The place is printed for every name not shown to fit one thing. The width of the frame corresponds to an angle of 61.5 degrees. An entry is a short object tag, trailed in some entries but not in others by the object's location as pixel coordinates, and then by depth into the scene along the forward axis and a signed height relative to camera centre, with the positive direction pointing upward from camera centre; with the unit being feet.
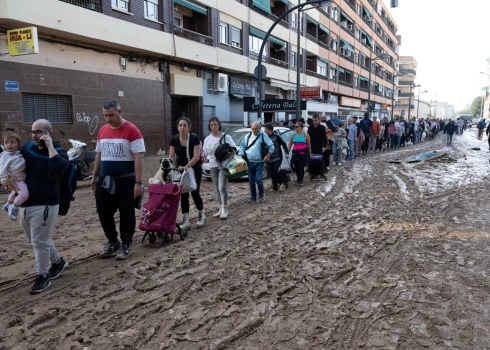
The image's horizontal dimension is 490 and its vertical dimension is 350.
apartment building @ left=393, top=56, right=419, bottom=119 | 353.31 +32.26
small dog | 18.34 -2.54
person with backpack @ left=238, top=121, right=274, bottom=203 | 26.91 -2.38
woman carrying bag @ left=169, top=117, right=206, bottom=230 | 19.61 -1.59
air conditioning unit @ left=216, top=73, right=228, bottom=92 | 74.23 +6.15
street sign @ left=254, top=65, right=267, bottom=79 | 50.88 +5.55
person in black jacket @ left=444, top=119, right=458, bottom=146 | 88.17 -2.50
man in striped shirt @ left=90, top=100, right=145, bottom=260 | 15.40 -2.10
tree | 416.36 +10.91
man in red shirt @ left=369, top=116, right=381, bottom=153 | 70.13 -3.18
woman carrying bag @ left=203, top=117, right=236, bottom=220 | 22.66 -2.66
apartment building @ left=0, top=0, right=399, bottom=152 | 42.45 +7.99
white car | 37.52 -1.97
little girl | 12.69 -1.51
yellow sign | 37.83 +6.94
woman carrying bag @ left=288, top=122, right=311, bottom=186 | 34.17 -2.53
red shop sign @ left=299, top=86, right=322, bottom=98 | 80.20 +4.69
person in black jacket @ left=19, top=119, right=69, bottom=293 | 12.96 -2.38
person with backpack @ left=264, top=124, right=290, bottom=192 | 30.66 -3.26
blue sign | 39.75 +2.97
